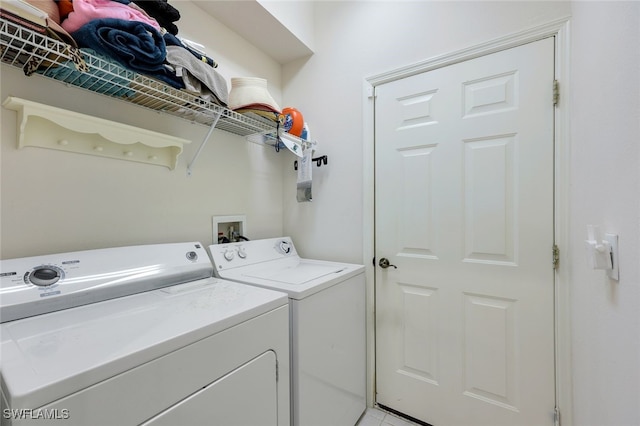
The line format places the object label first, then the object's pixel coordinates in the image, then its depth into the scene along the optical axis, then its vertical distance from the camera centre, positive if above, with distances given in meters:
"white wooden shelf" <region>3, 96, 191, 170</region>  1.03 +0.34
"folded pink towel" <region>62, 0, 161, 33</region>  0.91 +0.68
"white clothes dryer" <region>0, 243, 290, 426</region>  0.60 -0.35
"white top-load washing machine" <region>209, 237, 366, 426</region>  1.24 -0.56
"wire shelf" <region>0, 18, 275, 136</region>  0.87 +0.54
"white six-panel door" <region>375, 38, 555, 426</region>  1.42 -0.16
